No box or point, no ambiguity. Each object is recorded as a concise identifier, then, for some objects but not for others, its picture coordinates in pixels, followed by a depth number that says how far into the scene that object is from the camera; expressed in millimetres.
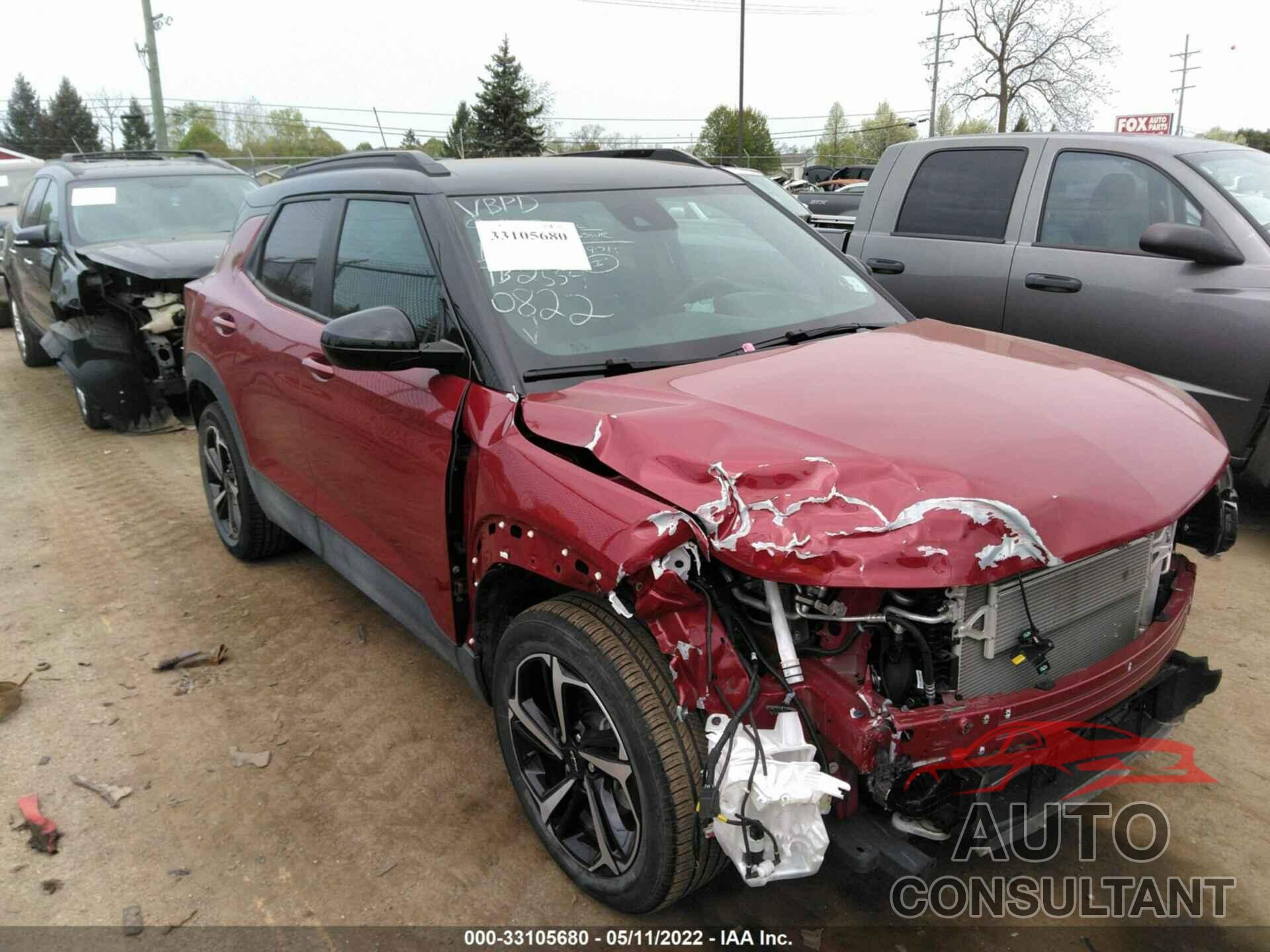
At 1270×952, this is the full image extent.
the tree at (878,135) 63669
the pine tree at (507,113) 49719
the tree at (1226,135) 54438
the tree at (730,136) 60938
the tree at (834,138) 59375
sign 29406
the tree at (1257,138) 47288
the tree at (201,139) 51075
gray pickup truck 4695
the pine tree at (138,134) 34844
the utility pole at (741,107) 38312
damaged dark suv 7281
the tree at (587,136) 55562
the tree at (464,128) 46269
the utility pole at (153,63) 23094
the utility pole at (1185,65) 77375
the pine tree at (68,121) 62750
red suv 2102
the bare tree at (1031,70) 43562
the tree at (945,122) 63225
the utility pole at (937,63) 53656
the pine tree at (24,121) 54531
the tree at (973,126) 58031
